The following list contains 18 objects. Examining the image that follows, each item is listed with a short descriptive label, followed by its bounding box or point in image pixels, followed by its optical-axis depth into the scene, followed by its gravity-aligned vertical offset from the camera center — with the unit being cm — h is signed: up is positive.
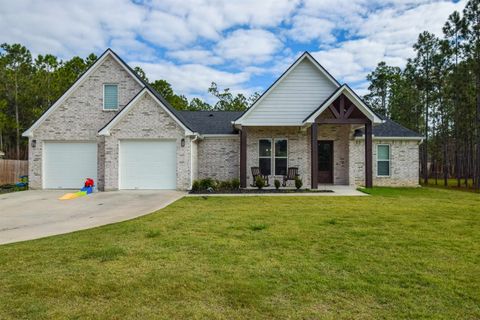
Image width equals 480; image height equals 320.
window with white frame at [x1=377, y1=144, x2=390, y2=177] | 1717 +8
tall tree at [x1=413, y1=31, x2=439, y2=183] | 2495 +854
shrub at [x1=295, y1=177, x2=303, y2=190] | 1395 -99
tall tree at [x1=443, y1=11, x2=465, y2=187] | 2046 +843
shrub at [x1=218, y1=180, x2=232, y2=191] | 1461 -114
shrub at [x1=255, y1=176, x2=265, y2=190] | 1426 -97
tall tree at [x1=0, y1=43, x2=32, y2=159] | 3247 +1016
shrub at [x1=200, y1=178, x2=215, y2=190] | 1410 -105
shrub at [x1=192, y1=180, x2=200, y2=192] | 1402 -113
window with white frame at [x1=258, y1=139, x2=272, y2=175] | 1636 +34
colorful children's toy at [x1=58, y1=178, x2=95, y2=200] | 1206 -131
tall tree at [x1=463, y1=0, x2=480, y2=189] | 1908 +773
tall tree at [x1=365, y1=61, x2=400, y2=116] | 3688 +942
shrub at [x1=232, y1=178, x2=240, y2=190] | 1451 -107
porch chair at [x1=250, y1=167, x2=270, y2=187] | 1530 -68
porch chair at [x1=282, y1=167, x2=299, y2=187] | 1537 -59
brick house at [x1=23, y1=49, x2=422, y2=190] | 1416 +116
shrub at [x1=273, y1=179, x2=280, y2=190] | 1425 -105
